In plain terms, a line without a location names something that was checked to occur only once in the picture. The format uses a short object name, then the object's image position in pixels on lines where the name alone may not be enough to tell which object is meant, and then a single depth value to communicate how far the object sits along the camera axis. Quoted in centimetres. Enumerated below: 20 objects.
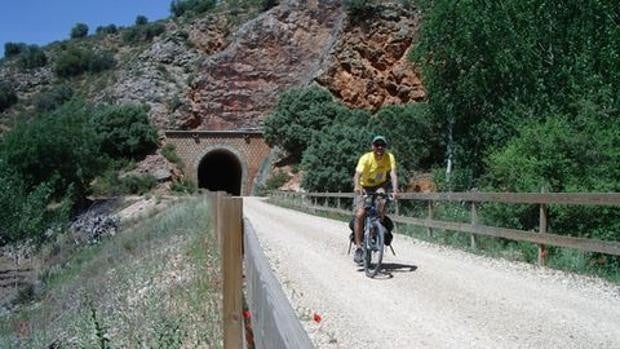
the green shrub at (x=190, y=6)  8300
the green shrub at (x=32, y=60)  8588
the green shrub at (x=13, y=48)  9881
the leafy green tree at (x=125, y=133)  5216
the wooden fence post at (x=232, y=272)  363
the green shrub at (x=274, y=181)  4863
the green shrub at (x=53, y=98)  7181
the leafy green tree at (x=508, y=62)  1892
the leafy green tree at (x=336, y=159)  3275
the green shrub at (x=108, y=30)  9519
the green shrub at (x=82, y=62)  8162
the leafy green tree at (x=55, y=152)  3901
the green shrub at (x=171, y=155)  5269
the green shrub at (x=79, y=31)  10312
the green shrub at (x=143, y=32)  8331
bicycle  895
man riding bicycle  940
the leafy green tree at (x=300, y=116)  4941
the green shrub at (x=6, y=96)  7562
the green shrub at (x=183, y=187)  4877
